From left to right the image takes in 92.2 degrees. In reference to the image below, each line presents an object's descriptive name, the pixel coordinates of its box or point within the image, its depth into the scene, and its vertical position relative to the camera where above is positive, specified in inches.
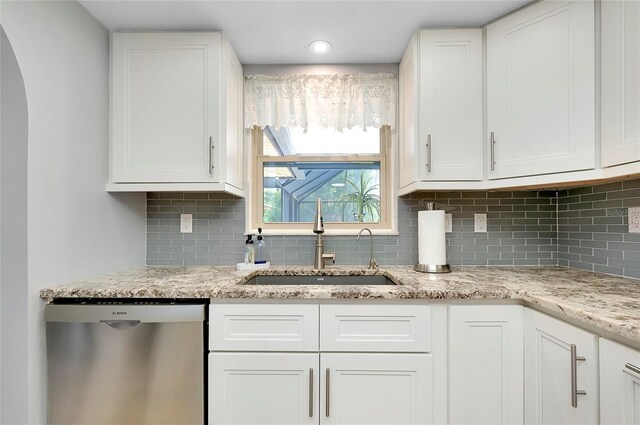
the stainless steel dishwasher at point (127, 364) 51.3 -24.8
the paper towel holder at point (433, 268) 68.2 -11.6
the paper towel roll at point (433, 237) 67.7 -4.9
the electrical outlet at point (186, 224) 81.3 -2.2
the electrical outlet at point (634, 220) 58.0 -0.8
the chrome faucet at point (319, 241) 74.9 -6.2
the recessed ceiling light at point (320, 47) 71.4 +40.0
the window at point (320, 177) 84.6 +10.7
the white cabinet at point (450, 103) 66.2 +24.2
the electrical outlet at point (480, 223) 79.7 -1.9
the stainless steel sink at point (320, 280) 73.8 -15.5
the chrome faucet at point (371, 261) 76.9 -11.6
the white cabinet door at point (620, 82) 46.1 +21.2
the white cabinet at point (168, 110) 66.2 +22.7
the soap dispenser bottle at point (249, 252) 75.0 -8.9
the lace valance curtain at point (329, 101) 81.0 +30.3
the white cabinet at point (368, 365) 52.0 -25.2
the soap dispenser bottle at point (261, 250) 77.6 -9.0
